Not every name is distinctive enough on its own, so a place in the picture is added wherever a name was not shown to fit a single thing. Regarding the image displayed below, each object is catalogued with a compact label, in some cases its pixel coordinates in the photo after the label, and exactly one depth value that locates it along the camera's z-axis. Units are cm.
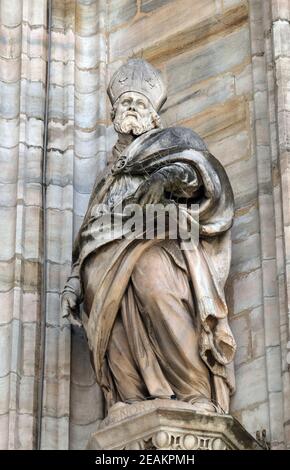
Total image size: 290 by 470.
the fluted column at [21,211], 1253
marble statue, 1193
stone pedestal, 1145
